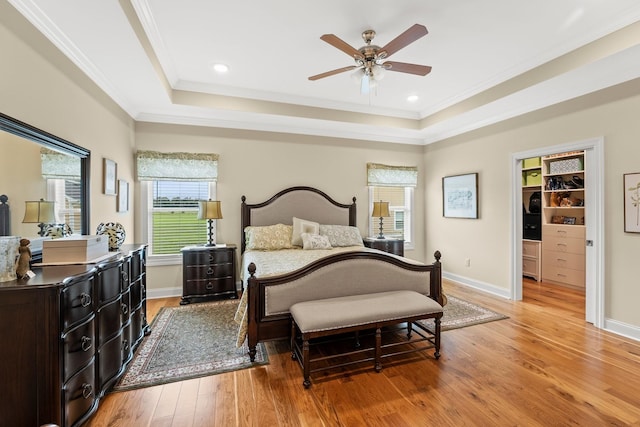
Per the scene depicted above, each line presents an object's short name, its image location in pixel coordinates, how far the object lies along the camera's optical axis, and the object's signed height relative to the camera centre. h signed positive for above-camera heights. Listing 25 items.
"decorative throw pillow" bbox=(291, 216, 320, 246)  4.20 -0.19
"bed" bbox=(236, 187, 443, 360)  2.41 -0.58
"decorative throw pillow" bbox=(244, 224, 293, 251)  4.06 -0.32
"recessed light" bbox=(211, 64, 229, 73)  3.27 +1.67
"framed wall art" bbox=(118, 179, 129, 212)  3.47 +0.24
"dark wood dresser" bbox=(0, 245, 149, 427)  1.43 -0.68
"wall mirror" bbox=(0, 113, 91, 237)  1.73 +0.28
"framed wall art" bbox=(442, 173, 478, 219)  4.54 +0.30
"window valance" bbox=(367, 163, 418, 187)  5.13 +0.70
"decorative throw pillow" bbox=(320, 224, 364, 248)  4.40 -0.31
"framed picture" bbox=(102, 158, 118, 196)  3.05 +0.41
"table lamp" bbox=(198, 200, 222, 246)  3.89 +0.07
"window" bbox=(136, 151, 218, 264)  4.07 +0.28
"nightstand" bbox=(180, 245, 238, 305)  3.85 -0.75
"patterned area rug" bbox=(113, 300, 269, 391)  2.23 -1.20
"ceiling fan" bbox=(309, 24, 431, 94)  2.33 +1.37
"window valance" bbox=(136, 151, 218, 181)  4.01 +0.69
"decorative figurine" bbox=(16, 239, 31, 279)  1.56 -0.24
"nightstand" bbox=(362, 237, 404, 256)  4.76 -0.48
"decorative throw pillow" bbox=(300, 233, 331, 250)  4.02 -0.37
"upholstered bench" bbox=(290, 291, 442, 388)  2.11 -0.78
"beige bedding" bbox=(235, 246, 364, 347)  2.49 -0.49
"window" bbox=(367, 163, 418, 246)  5.18 +0.38
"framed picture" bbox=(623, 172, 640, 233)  2.80 +0.12
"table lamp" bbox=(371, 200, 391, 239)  4.83 +0.09
